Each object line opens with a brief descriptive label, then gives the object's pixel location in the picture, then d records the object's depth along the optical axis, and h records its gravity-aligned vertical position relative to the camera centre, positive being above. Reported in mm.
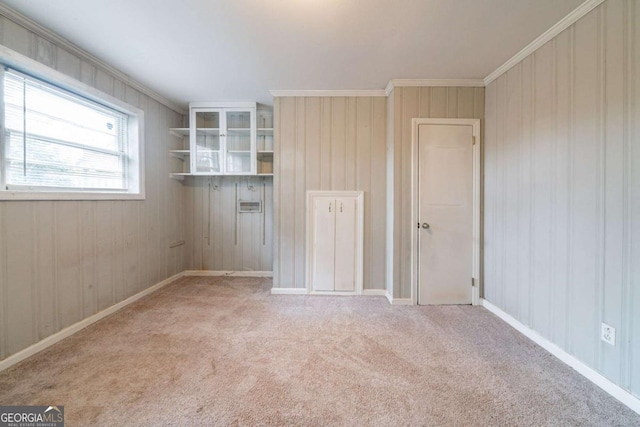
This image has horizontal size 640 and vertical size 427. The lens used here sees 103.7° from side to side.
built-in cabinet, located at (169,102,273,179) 3475 +1035
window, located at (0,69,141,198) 1887 +624
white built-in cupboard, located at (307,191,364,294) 3148 -369
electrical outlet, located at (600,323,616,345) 1542 -773
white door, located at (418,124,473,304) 2816 -26
